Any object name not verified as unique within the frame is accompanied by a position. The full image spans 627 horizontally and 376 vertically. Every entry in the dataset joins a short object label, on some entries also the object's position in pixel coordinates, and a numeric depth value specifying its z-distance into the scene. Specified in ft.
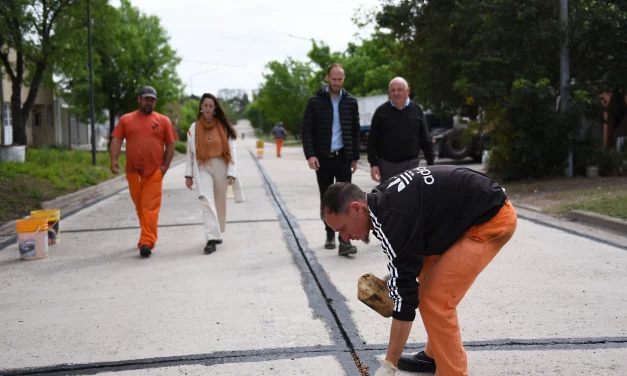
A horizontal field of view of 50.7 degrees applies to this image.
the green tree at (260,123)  397.39
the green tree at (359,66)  176.14
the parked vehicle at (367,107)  118.74
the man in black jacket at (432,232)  10.54
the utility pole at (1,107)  99.47
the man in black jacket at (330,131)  25.36
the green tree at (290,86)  246.68
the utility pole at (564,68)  46.71
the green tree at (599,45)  45.37
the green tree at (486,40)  48.37
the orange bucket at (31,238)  25.35
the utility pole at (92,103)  74.66
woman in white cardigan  26.55
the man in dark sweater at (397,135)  24.91
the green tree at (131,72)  124.47
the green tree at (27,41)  80.23
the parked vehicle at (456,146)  76.01
